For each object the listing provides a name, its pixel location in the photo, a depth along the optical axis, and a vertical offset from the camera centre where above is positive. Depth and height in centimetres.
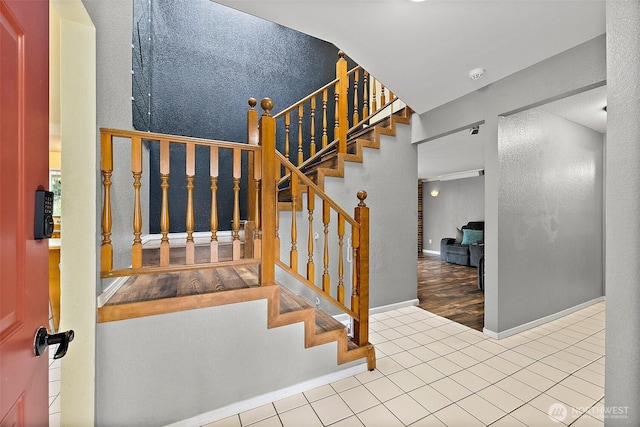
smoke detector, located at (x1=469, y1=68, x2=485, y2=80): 261 +134
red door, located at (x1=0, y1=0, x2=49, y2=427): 65 +3
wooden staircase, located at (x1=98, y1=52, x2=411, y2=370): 159 -35
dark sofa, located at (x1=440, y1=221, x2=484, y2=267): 646 -85
